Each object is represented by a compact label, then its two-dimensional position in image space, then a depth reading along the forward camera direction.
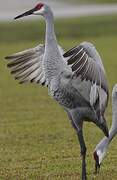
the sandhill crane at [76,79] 15.28
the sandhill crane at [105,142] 17.02
